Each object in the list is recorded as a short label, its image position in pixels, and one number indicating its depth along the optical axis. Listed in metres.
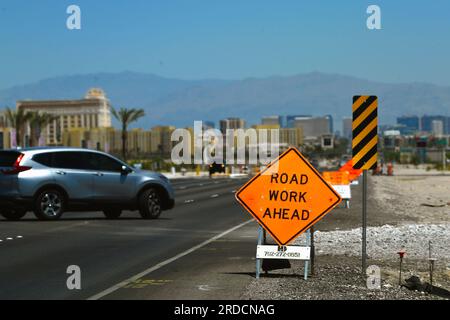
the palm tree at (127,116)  100.31
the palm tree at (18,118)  95.81
